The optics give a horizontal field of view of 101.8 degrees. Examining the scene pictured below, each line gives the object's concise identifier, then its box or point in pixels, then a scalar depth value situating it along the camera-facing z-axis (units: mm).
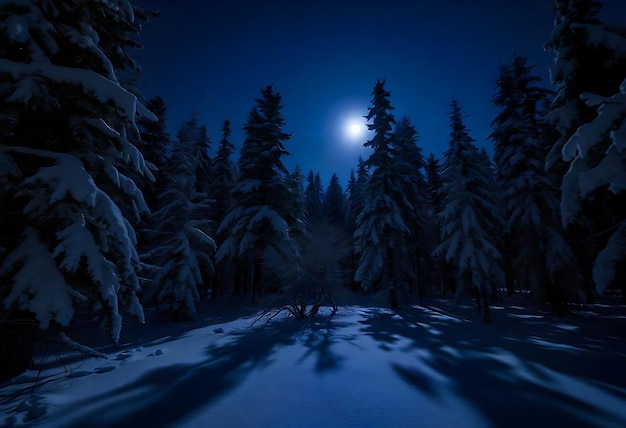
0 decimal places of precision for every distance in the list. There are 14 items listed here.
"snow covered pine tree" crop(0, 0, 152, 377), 3984
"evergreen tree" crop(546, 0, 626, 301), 6732
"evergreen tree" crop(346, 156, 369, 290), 33250
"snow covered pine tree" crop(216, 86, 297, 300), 16297
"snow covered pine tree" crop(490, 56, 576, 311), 13758
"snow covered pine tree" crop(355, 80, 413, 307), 17219
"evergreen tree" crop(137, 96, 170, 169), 19828
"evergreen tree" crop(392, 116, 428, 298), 22280
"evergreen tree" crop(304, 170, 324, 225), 39625
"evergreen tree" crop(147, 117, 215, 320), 13367
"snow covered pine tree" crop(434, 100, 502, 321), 13828
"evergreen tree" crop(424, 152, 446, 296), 28734
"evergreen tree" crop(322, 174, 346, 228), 36472
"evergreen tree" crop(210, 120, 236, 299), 24819
